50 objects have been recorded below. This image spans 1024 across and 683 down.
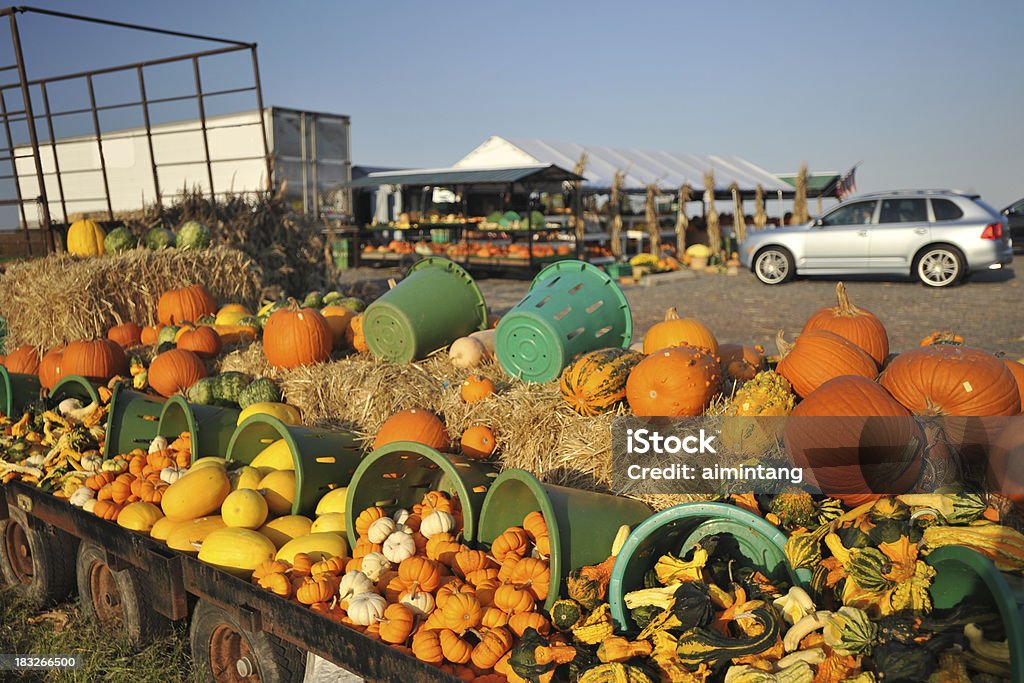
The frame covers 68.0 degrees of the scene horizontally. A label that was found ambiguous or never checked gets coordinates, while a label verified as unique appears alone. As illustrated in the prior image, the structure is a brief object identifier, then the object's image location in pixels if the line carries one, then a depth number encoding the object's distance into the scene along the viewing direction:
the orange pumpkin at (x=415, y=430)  4.15
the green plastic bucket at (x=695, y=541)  2.72
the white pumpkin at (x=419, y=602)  2.96
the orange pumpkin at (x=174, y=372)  5.83
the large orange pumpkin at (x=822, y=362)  3.80
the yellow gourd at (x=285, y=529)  3.68
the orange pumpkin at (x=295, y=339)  5.68
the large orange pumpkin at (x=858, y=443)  3.08
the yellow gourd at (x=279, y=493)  3.91
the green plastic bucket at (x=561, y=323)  4.57
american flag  31.16
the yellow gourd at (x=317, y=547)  3.42
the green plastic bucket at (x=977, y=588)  1.88
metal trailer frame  9.34
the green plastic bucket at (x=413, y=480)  3.32
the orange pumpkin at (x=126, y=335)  7.36
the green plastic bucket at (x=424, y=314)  5.31
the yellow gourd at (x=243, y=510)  3.68
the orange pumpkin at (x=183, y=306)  7.69
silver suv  13.89
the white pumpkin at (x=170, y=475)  4.25
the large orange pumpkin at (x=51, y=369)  6.34
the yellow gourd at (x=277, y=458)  4.18
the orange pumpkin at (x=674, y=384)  3.79
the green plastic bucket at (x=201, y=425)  4.42
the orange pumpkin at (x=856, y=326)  4.34
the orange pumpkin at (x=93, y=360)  6.23
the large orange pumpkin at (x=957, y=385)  3.37
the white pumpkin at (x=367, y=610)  2.88
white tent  25.42
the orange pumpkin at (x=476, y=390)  4.50
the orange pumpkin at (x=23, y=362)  7.14
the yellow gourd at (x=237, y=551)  3.41
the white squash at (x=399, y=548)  3.19
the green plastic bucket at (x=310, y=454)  3.82
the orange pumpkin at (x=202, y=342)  6.39
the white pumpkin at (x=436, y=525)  3.40
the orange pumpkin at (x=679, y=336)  4.59
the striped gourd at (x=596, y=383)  4.04
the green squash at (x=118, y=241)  9.12
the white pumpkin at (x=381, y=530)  3.32
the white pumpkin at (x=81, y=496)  4.23
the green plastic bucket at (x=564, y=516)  2.90
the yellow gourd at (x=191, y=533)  3.65
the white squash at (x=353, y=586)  3.04
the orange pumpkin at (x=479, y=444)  4.07
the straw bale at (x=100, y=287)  7.49
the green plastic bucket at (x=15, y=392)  5.81
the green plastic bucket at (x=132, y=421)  4.93
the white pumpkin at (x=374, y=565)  3.16
